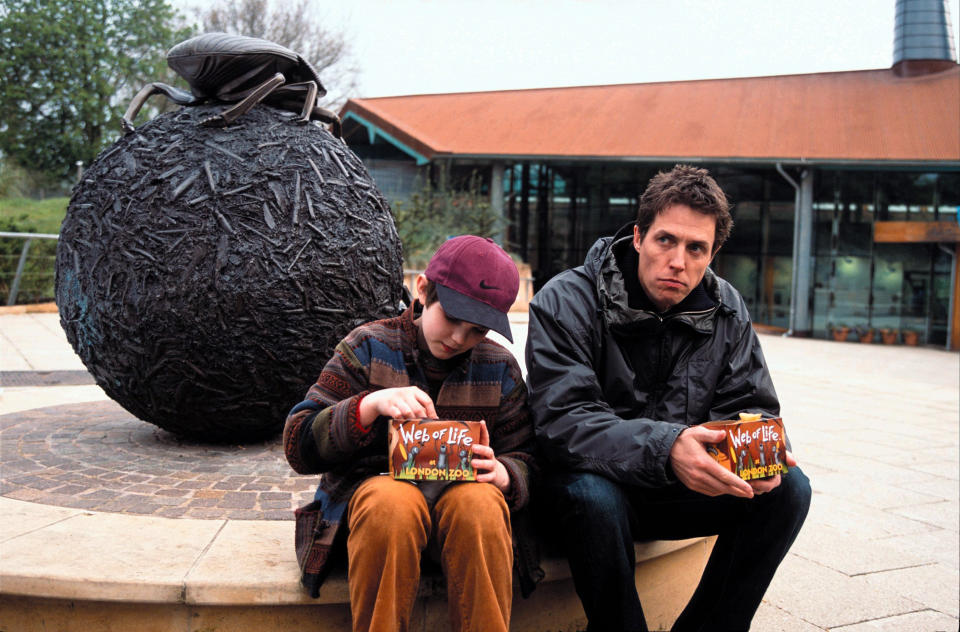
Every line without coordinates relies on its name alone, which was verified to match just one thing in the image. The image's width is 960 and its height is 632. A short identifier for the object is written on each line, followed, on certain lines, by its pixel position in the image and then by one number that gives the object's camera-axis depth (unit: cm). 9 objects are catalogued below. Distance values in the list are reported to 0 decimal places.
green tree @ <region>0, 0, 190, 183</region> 2956
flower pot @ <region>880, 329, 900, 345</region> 1956
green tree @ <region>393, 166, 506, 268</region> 1758
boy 203
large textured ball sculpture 340
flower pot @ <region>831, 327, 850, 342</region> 1947
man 232
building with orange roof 1862
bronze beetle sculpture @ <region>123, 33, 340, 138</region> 378
